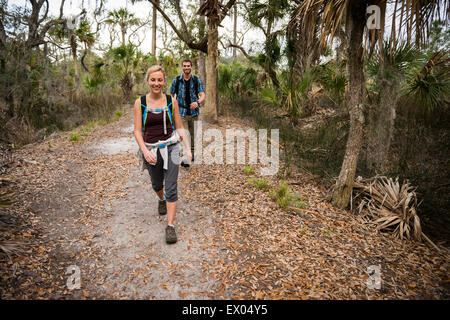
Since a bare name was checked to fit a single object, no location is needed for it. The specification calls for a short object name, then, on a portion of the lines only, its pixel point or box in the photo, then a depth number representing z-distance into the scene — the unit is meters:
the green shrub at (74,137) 6.97
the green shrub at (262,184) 4.51
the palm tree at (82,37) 13.52
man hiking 4.79
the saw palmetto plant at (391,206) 3.48
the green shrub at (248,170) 5.11
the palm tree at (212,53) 7.36
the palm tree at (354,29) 2.75
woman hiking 2.74
